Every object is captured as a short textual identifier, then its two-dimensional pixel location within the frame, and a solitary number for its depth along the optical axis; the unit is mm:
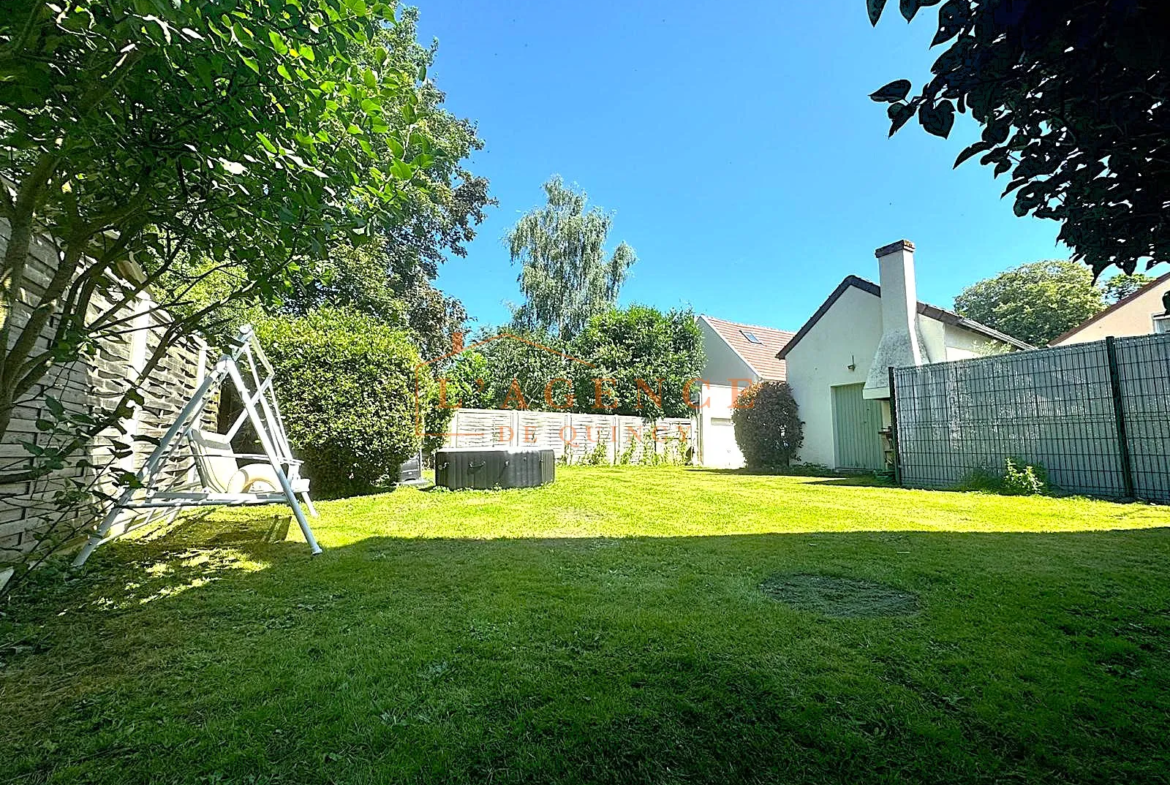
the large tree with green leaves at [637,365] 16344
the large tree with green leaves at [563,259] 21188
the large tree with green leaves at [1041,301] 26125
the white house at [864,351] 10562
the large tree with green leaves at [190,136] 1565
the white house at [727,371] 16531
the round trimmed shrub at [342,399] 6742
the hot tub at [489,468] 7875
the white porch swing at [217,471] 3252
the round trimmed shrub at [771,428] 13211
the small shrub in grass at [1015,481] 7004
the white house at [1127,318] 14605
